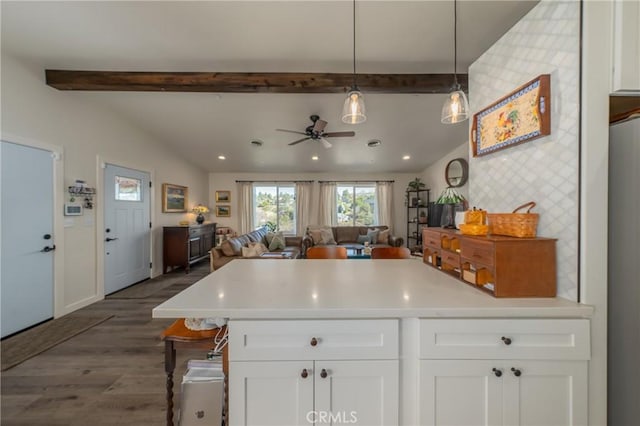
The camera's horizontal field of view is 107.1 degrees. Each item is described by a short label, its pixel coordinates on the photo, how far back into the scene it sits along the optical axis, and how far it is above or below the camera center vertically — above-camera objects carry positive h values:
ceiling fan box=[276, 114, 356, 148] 3.52 +1.26
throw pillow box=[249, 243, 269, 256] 3.92 -0.61
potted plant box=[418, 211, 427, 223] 6.61 -0.14
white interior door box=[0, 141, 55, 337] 2.38 -0.28
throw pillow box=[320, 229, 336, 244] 6.26 -0.67
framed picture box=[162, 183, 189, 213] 4.99 +0.30
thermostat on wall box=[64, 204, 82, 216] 2.97 +0.01
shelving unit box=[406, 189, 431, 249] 6.59 +0.03
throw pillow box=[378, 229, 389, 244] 6.13 -0.65
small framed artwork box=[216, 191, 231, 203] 7.09 +0.45
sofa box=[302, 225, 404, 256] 5.97 -0.66
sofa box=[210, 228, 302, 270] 3.86 -0.68
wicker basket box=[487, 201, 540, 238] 1.11 -0.05
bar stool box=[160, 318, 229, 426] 1.11 -0.61
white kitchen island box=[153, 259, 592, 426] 0.94 -0.61
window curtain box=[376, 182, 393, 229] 6.97 +0.27
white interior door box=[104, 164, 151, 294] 3.65 -0.28
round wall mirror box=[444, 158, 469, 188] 5.07 +0.90
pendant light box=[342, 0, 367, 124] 1.54 +0.70
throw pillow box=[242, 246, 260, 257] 3.81 -0.66
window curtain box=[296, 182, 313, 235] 6.98 +0.17
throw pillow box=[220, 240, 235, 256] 4.02 -0.64
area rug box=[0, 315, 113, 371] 2.11 -1.29
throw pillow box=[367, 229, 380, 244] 6.32 -0.62
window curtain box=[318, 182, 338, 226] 7.00 +0.26
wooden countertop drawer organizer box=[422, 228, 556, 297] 1.04 -0.24
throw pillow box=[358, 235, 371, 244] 6.32 -0.73
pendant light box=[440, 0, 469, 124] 1.48 +0.68
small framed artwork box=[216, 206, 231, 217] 7.07 +0.01
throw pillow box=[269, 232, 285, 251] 5.66 -0.78
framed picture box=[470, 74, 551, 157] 1.11 +0.51
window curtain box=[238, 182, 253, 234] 6.99 +0.16
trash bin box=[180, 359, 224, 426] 1.17 -0.94
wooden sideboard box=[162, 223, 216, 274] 4.88 -0.74
